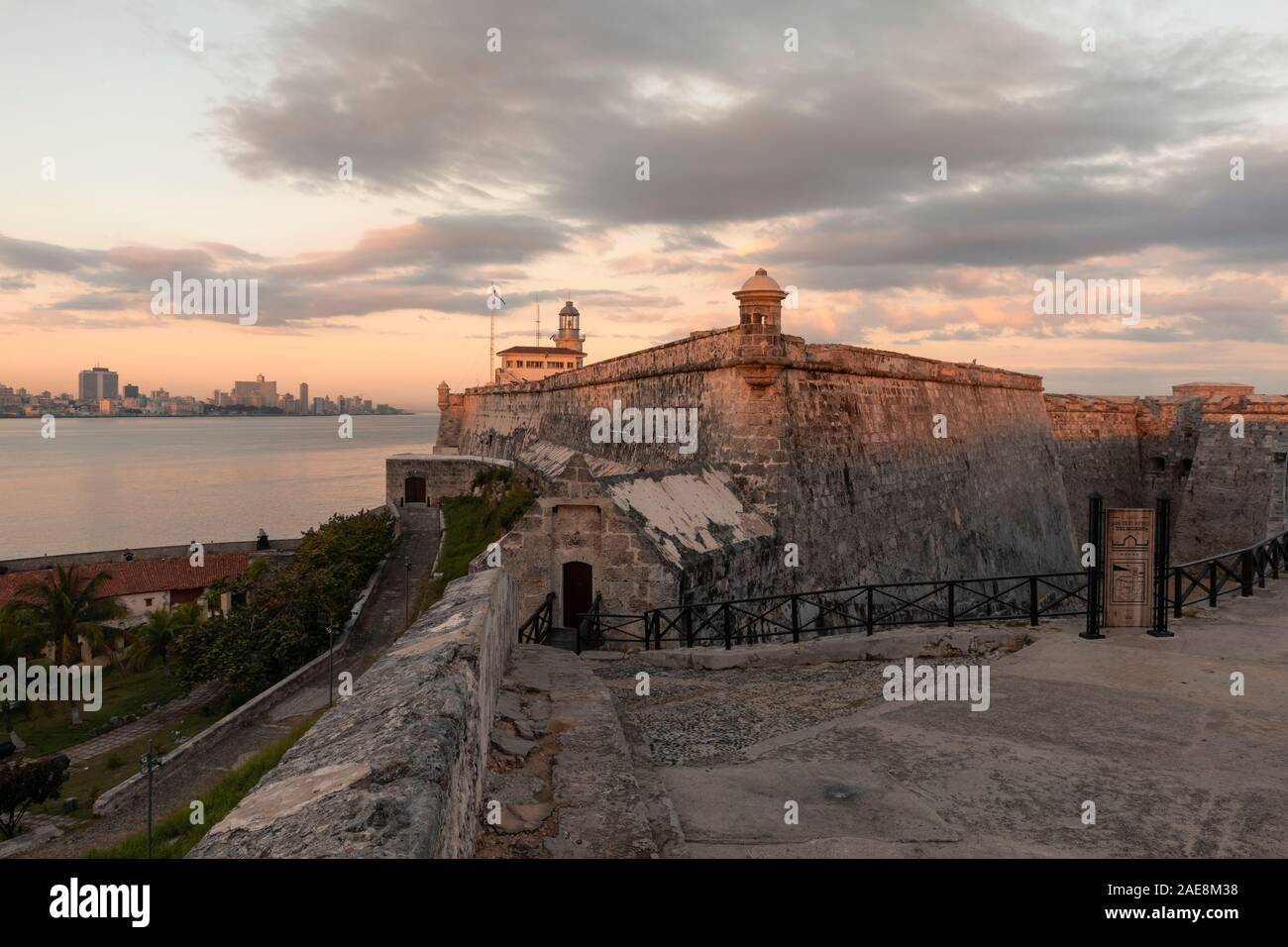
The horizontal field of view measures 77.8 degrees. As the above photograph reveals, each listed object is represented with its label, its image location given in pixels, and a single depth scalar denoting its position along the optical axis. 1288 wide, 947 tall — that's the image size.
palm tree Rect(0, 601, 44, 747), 29.83
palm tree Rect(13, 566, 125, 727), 32.31
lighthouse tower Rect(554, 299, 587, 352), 97.69
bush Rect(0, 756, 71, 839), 21.52
